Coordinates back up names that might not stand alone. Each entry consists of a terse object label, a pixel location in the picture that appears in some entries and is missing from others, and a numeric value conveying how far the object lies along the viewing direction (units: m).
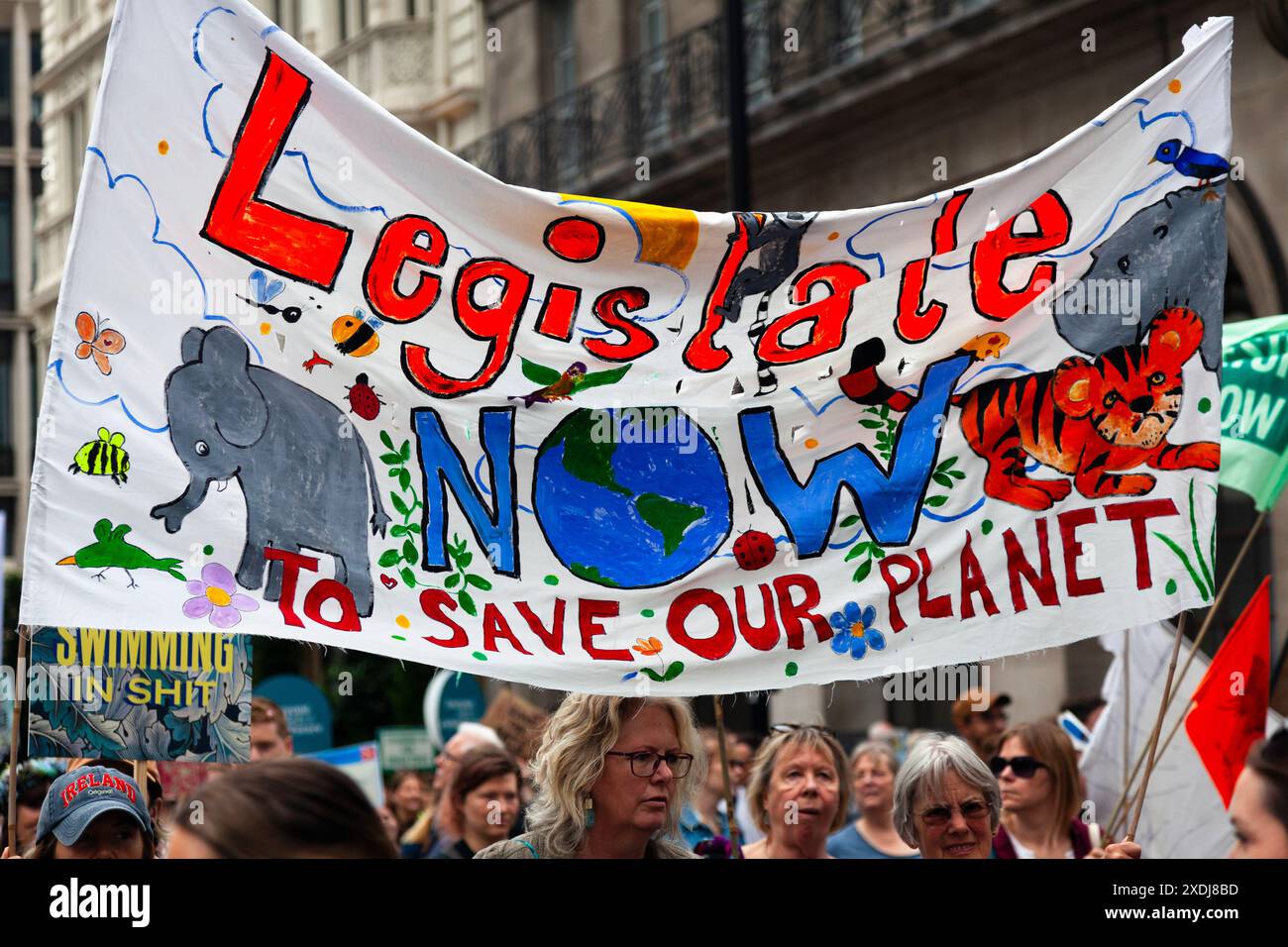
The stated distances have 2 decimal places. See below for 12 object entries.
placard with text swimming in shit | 5.23
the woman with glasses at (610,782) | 4.93
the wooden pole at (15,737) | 4.67
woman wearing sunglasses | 7.06
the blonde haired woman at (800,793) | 6.61
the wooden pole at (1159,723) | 5.07
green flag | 7.67
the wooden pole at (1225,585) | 5.93
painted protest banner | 5.07
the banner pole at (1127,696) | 8.25
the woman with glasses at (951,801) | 5.78
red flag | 7.08
